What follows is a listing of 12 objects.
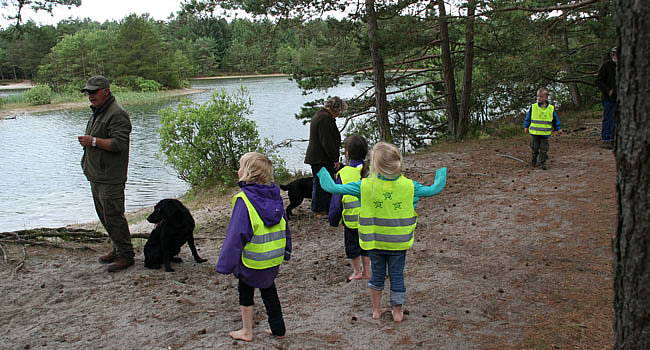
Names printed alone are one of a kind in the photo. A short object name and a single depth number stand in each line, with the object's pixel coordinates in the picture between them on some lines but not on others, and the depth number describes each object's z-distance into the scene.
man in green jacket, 5.21
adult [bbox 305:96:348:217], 6.58
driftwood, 6.38
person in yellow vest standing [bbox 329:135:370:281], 4.69
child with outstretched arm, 3.79
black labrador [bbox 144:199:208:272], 5.65
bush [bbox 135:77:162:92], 58.02
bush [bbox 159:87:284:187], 14.41
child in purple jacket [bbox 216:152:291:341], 3.47
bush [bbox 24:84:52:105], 48.31
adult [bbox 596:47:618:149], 9.39
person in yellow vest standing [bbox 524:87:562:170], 8.82
